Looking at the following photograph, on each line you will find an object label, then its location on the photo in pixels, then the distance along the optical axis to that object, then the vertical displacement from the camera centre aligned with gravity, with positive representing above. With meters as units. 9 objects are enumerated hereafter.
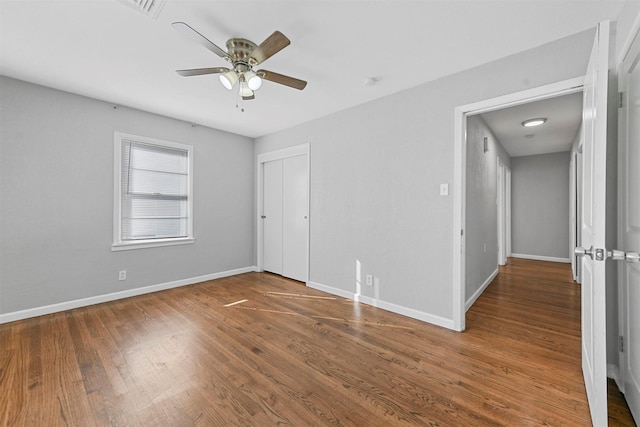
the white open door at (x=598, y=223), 1.24 -0.03
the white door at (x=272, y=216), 4.64 -0.03
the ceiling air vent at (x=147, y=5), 1.71 +1.34
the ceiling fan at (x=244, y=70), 1.98 +1.13
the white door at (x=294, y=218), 4.25 -0.05
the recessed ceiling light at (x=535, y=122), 3.75 +1.35
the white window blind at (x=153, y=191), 3.52 +0.31
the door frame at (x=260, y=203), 4.75 +0.20
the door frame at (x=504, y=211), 5.45 +0.12
